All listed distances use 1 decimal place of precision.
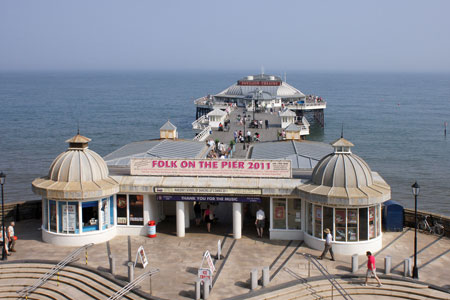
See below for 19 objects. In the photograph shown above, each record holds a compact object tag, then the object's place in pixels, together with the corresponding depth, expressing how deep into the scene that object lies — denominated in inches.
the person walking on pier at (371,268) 786.8
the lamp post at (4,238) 886.4
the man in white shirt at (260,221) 971.9
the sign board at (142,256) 832.6
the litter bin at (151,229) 985.5
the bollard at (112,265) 825.5
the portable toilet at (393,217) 1002.1
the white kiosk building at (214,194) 909.8
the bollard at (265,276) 774.5
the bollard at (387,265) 816.3
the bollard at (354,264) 821.9
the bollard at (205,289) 735.7
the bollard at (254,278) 762.2
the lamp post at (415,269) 801.6
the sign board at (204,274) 751.7
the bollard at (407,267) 810.8
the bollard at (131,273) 789.2
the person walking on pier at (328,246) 871.7
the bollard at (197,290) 735.1
